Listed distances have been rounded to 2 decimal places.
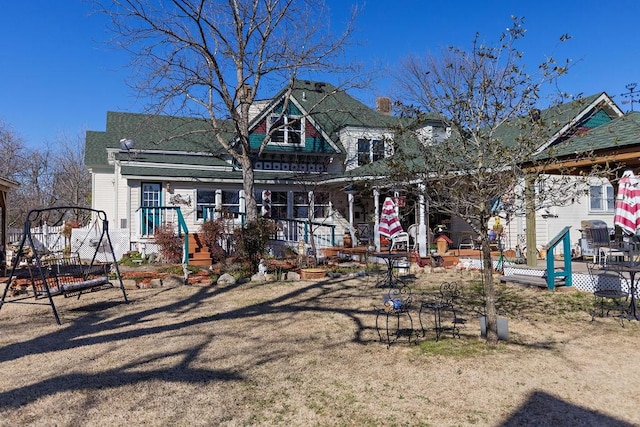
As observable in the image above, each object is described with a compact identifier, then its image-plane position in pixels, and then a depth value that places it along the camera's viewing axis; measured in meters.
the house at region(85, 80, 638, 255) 18.16
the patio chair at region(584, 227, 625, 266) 11.61
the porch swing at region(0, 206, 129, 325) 8.12
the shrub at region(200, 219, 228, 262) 14.73
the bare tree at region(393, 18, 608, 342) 6.24
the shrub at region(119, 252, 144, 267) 15.65
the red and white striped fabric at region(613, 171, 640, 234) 9.16
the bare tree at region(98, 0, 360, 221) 15.98
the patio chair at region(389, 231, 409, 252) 18.30
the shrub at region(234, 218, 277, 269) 12.88
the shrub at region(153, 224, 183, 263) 14.62
